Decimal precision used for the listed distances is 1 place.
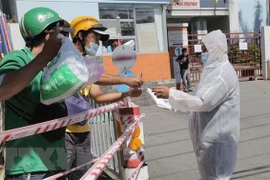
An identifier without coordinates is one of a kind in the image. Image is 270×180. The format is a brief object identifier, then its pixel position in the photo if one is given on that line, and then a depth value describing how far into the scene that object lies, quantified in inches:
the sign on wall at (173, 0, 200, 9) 789.9
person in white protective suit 105.9
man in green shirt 71.4
